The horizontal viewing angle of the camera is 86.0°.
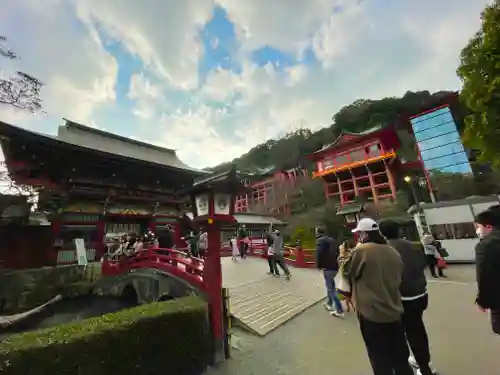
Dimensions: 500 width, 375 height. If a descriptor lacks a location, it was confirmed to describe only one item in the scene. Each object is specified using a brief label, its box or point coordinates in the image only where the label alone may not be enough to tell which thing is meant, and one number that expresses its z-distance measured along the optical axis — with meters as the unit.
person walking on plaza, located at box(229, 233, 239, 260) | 17.50
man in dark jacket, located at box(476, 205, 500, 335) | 2.77
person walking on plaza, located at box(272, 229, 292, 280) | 11.27
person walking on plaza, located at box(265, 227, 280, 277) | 11.80
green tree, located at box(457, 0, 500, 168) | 6.97
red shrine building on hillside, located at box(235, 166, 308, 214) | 38.31
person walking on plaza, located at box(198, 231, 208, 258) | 11.87
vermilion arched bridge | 7.14
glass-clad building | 23.56
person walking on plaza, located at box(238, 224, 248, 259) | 18.30
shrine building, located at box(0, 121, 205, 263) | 12.66
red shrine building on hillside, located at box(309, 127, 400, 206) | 28.83
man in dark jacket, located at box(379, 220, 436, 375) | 3.28
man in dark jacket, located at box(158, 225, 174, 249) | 10.74
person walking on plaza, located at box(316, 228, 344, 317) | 6.74
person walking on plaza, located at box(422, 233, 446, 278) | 10.32
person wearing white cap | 2.75
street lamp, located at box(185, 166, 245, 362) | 5.56
